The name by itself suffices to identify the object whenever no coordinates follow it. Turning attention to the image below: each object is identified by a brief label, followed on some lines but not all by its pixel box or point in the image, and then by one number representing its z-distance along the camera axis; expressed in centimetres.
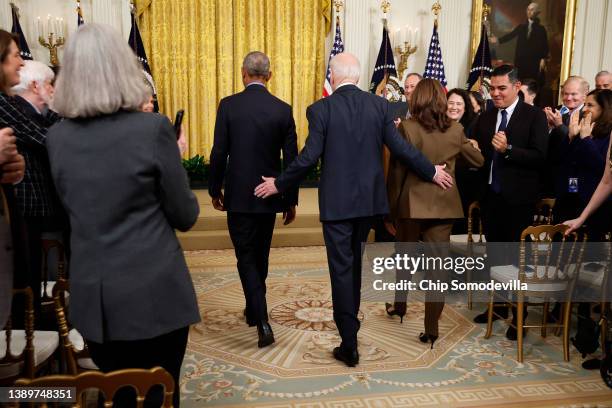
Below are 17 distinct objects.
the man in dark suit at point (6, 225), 201
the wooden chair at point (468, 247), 459
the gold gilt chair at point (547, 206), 449
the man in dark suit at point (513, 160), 417
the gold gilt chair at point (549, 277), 366
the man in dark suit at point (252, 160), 384
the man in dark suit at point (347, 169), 347
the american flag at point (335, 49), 922
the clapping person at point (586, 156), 411
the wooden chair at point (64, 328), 212
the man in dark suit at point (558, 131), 461
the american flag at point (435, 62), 955
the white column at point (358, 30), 969
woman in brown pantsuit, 376
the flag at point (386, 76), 934
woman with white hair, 172
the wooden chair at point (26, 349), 224
